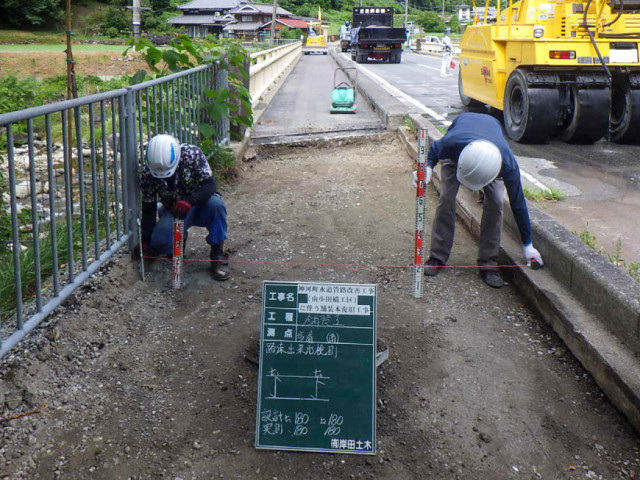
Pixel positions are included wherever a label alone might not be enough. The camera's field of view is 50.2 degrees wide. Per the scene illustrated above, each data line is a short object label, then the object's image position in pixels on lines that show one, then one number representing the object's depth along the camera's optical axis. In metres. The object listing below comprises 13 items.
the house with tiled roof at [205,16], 79.31
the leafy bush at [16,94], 14.41
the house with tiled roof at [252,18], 80.14
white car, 51.69
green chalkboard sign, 3.09
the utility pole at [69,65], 5.26
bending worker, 4.54
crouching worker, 4.60
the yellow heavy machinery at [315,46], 56.81
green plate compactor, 13.73
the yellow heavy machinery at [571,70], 9.34
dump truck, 35.06
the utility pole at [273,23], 54.19
